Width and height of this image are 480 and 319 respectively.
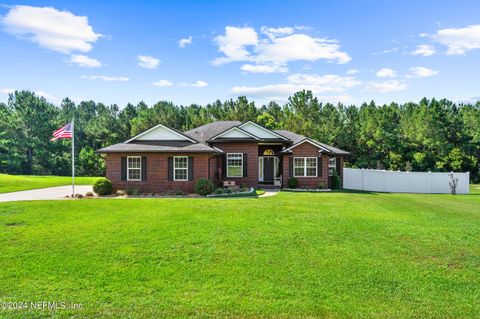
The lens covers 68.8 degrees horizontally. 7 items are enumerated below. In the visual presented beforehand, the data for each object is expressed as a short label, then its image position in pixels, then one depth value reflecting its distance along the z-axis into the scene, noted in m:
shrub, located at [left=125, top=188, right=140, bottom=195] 20.45
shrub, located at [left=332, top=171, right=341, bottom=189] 26.34
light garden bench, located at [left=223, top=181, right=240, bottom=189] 23.36
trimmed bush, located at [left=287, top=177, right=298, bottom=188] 24.27
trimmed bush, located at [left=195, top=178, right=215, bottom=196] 20.11
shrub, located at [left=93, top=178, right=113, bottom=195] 20.16
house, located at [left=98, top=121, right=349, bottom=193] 21.31
